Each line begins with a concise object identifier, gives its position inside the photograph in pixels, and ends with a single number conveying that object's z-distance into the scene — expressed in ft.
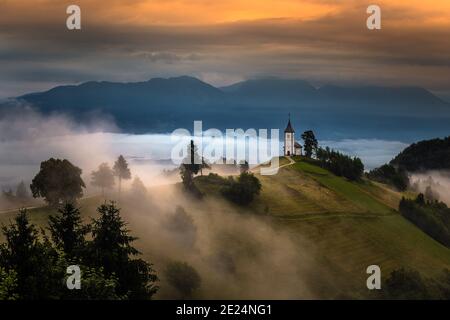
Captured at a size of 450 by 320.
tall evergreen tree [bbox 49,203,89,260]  211.61
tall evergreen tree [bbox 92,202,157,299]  189.26
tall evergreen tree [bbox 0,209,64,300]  159.84
